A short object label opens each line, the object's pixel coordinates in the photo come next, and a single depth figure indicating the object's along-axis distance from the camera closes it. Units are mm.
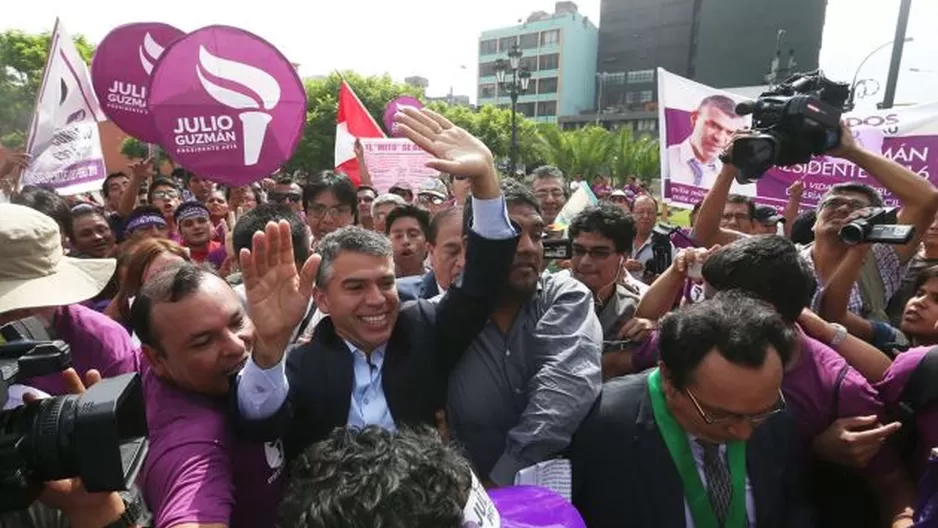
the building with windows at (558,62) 70125
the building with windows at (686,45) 50125
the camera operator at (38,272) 1643
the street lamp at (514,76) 18312
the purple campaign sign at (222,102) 4211
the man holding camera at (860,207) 2777
